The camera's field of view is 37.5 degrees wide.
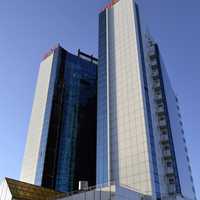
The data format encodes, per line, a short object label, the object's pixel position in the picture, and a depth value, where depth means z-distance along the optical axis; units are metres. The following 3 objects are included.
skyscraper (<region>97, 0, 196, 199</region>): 71.81
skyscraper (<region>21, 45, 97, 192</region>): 101.12
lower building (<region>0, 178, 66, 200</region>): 61.47
